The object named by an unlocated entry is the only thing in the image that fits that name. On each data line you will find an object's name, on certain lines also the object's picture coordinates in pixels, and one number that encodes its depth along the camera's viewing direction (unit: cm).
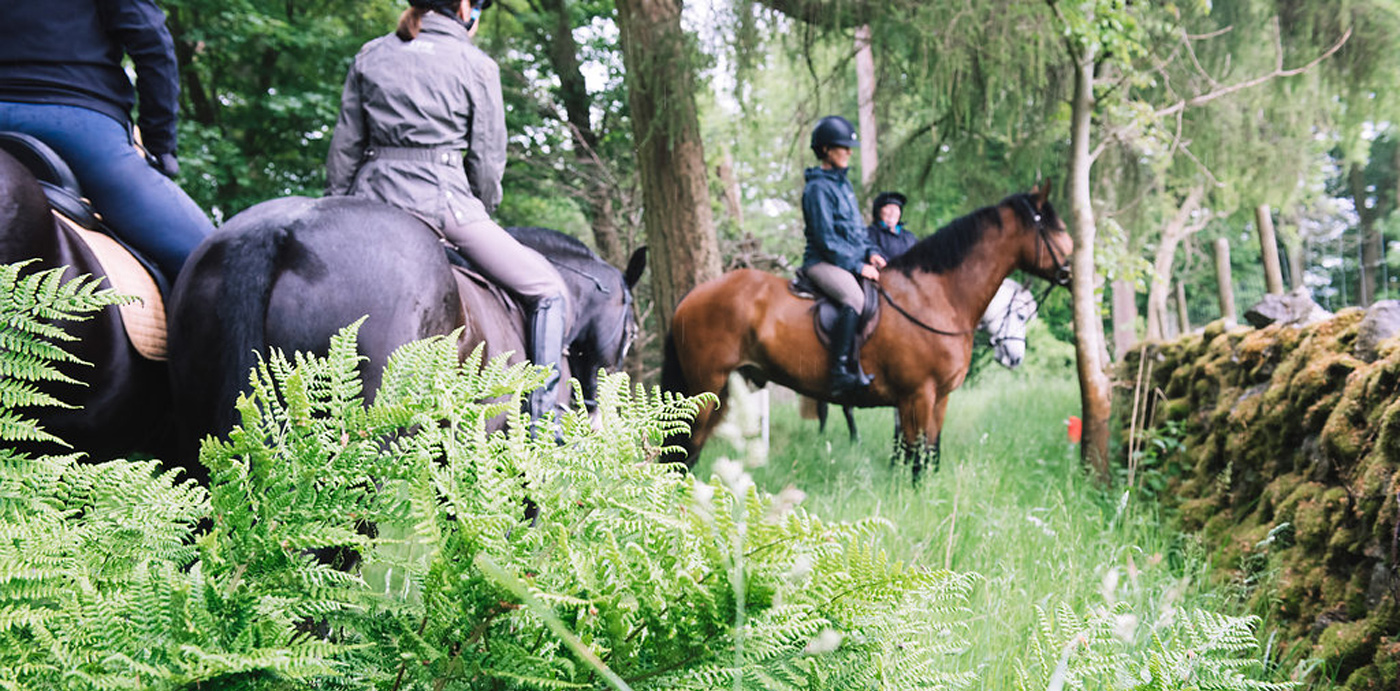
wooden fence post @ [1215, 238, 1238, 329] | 925
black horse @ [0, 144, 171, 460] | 212
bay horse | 625
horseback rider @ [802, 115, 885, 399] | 614
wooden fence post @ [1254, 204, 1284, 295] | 820
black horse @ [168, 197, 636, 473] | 227
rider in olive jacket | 325
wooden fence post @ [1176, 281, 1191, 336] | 1627
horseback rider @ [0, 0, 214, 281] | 265
